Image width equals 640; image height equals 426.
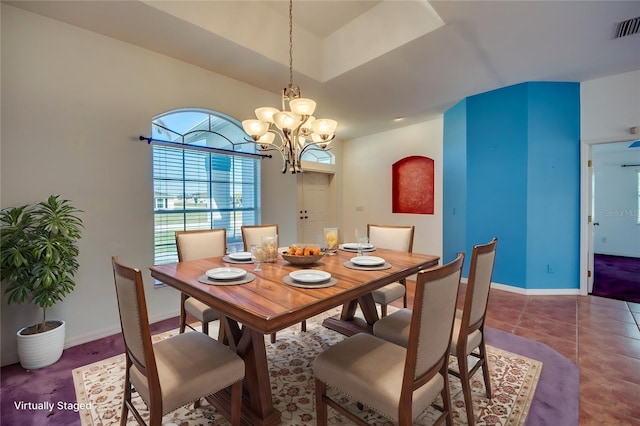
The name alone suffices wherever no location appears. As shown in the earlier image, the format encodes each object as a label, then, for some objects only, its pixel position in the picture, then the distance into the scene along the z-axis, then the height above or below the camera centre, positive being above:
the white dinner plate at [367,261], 1.91 -0.35
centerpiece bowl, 1.92 -0.31
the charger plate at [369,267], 1.87 -0.38
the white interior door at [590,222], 3.77 -0.17
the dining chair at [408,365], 1.11 -0.72
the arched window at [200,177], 3.18 +0.43
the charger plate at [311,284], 1.51 -0.40
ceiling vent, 2.53 +1.67
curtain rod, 2.96 +0.75
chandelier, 2.18 +0.69
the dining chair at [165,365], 1.16 -0.73
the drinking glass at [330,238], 2.35 -0.23
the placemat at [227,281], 1.58 -0.40
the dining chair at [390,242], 2.56 -0.34
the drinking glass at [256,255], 1.92 -0.31
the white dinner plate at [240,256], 2.18 -0.35
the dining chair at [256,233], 2.83 -0.24
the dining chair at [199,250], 2.09 -0.35
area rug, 1.65 -1.21
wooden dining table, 1.22 -0.41
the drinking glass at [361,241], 2.39 -0.27
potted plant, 2.05 -0.39
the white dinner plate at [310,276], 1.53 -0.37
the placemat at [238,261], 2.14 -0.38
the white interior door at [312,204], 6.00 +0.13
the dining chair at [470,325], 1.51 -0.73
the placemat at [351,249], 2.48 -0.36
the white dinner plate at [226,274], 1.62 -0.37
